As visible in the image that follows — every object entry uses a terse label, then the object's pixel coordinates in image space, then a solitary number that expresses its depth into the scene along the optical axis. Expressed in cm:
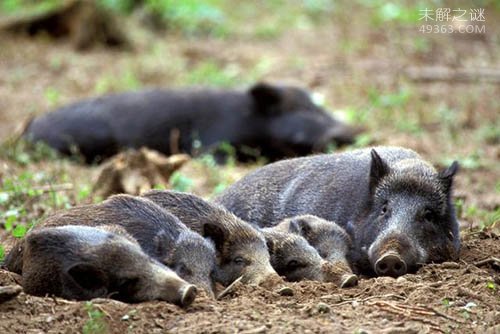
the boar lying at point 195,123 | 2583
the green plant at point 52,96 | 2903
